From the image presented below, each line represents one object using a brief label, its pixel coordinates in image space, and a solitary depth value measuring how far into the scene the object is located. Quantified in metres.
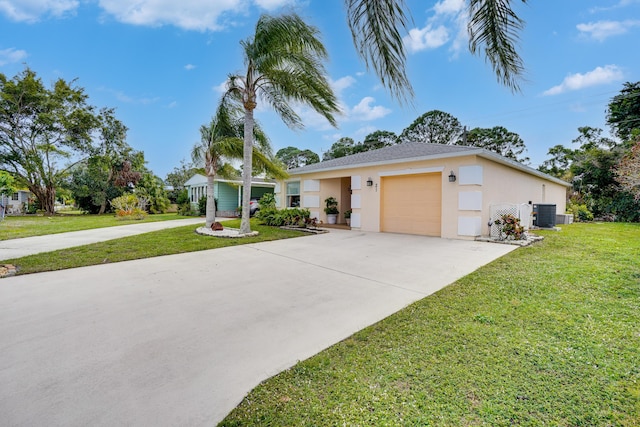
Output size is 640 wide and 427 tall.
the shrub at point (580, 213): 17.23
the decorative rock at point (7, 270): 5.02
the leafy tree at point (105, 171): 22.38
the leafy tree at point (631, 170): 10.60
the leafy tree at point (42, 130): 18.59
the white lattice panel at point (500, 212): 9.01
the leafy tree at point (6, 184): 12.07
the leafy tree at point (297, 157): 42.66
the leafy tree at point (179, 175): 36.19
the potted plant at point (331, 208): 14.21
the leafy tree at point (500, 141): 30.97
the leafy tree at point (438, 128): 30.12
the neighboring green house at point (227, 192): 20.70
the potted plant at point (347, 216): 13.74
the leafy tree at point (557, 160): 27.25
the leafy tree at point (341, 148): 36.81
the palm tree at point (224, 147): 10.90
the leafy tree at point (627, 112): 17.03
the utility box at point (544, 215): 12.16
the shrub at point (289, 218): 12.15
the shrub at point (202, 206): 20.14
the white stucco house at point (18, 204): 23.17
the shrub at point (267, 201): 16.92
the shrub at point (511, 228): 8.34
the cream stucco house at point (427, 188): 8.95
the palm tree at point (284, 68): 7.80
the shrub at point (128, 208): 17.38
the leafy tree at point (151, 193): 22.06
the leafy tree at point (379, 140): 33.28
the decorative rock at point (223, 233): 9.69
